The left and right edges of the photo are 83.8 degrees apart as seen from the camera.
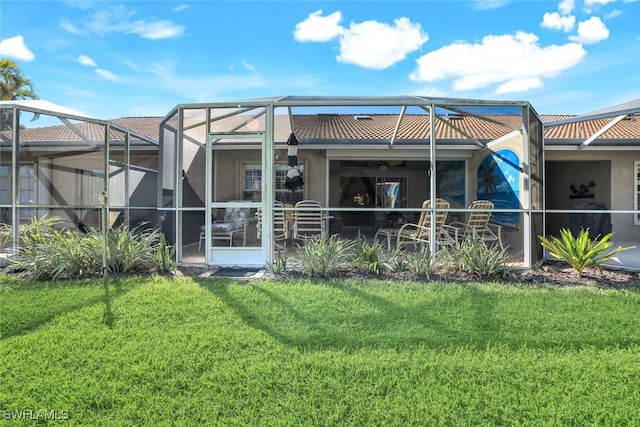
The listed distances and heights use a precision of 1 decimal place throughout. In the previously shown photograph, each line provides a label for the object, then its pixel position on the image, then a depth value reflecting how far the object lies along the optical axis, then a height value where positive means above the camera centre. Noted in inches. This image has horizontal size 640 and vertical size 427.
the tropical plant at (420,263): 222.6 -31.8
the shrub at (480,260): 217.9 -29.0
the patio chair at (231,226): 254.1 -10.2
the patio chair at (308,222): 282.4 -7.9
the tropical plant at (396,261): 228.6 -31.4
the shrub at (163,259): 225.5 -30.0
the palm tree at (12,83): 610.2 +228.1
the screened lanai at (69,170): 264.0 +37.7
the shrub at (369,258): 226.2 -29.9
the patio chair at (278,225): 252.7 -9.9
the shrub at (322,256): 221.3 -28.0
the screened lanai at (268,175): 250.4 +28.3
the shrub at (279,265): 230.7 -35.0
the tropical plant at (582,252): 219.3 -24.6
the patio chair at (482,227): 270.2 -11.1
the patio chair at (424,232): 256.7 -14.6
